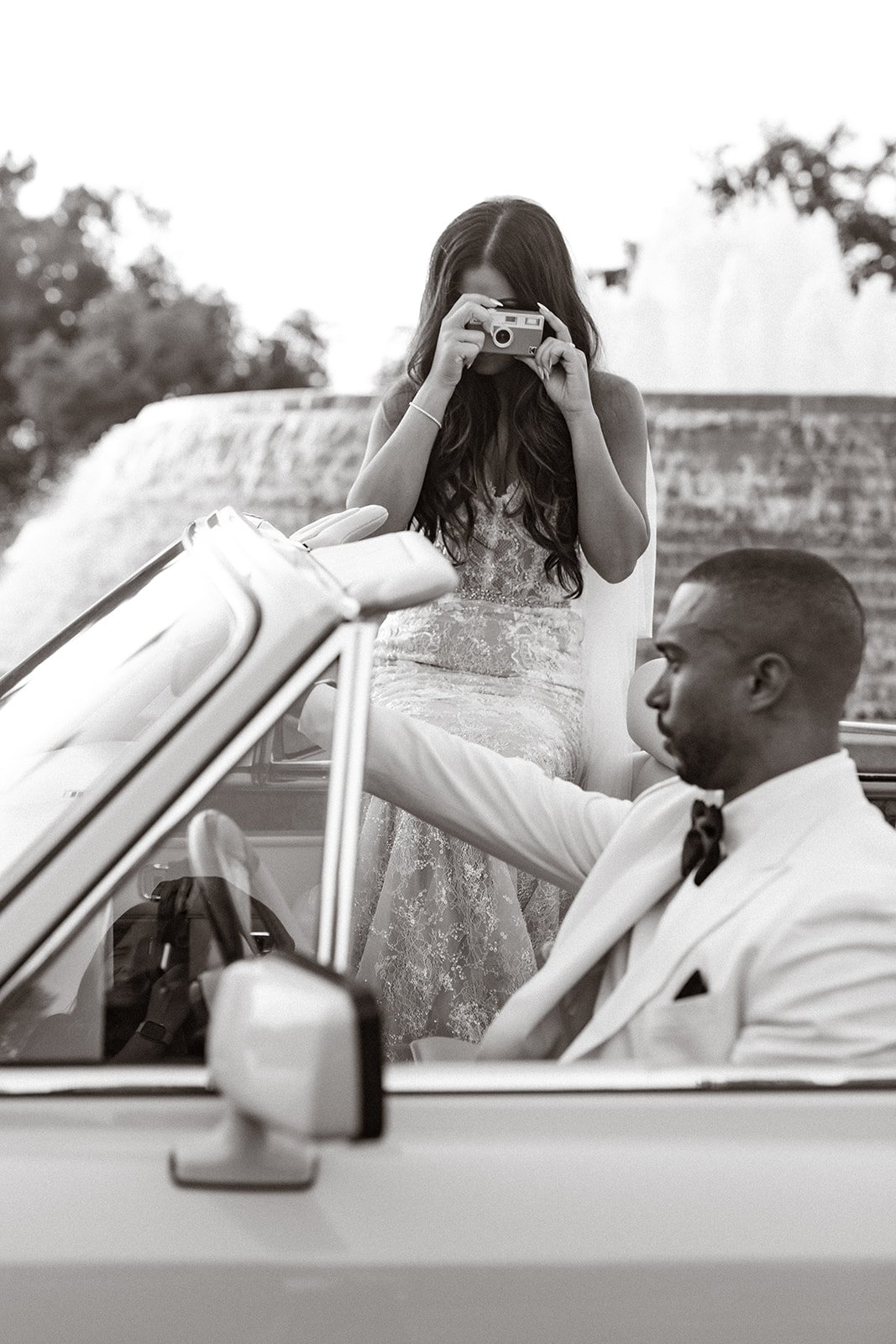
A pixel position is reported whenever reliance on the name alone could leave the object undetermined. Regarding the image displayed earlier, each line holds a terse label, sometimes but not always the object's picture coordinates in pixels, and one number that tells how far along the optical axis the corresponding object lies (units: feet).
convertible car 4.56
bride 9.94
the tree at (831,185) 118.21
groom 5.45
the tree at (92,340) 123.34
